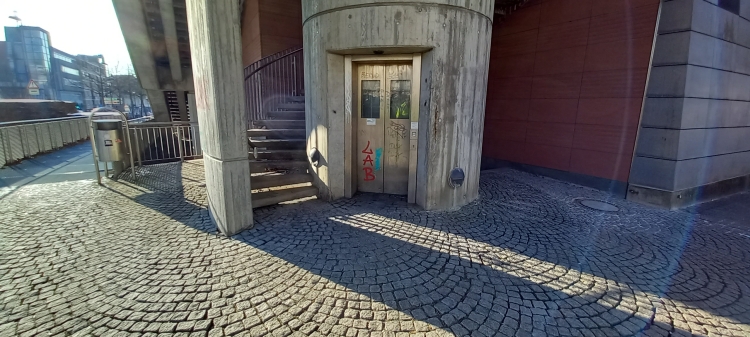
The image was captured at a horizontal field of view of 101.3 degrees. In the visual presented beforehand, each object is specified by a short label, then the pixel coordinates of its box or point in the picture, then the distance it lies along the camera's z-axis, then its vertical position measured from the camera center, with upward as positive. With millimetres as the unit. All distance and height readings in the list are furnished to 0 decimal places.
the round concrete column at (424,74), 4699 +692
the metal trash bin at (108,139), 6602 -570
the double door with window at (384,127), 5602 -211
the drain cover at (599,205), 5586 -1615
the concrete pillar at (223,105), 3805 +111
